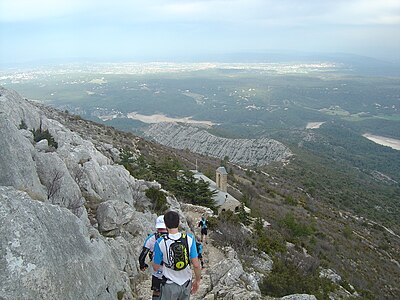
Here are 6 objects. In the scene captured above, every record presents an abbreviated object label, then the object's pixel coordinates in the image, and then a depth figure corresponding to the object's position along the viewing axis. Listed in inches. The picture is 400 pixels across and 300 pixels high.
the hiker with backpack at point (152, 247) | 217.5
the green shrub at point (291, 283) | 437.7
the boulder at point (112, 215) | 415.0
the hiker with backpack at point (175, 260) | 203.2
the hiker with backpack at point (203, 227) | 547.8
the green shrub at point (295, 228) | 1011.8
